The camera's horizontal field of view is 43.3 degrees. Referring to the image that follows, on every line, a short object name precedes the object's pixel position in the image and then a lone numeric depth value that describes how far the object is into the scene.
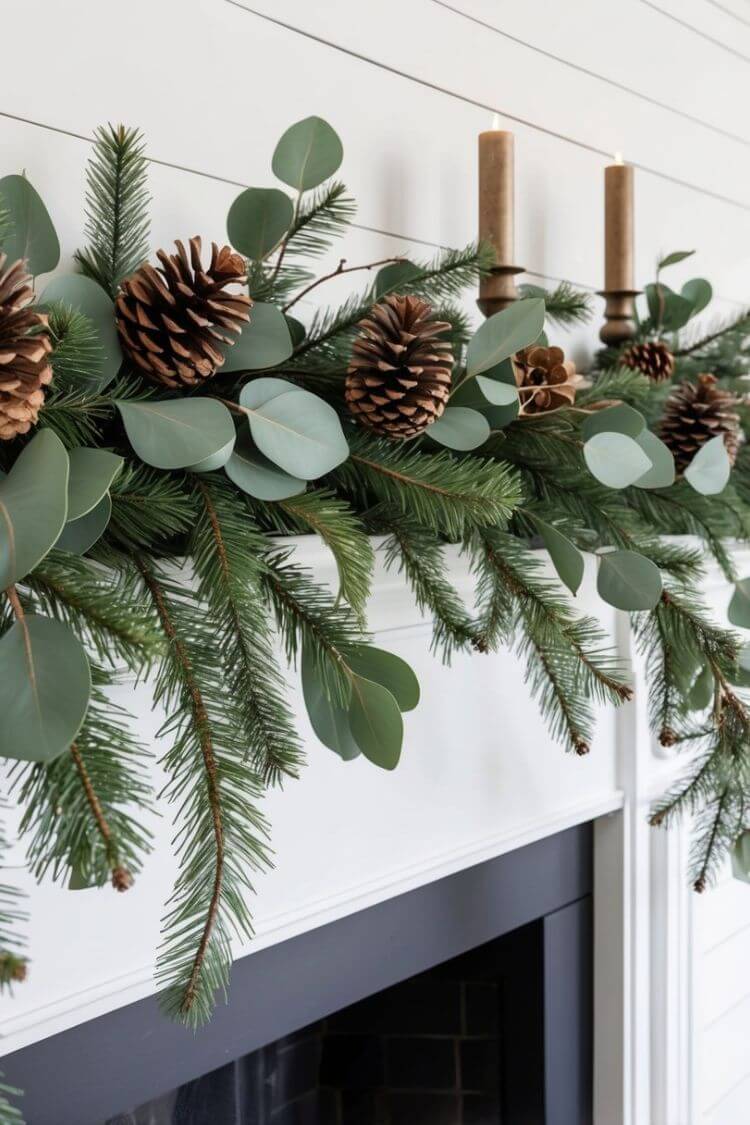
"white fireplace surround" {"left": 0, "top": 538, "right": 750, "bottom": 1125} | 0.63
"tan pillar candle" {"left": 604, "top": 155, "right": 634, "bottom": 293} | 1.02
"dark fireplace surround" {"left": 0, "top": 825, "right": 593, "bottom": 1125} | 0.69
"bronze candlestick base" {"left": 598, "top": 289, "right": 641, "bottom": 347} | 1.04
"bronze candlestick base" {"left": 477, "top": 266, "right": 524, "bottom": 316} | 0.86
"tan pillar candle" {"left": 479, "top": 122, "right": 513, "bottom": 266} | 0.86
